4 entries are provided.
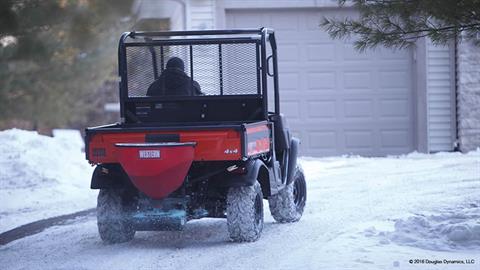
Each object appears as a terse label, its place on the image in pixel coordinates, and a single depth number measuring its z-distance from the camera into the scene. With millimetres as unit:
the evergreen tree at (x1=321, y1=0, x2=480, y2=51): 15125
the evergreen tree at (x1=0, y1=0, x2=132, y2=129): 12156
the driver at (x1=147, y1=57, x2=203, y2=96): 17984
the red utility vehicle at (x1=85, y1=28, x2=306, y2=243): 15539
